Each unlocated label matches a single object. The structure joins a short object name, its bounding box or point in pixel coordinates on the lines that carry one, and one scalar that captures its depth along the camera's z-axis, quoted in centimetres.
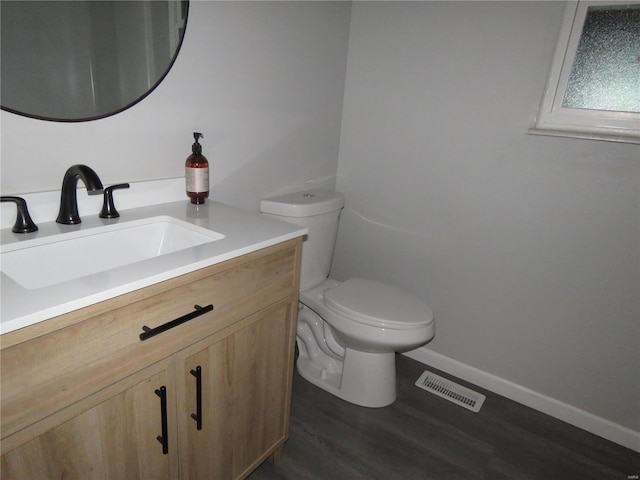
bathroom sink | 96
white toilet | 164
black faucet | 99
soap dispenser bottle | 131
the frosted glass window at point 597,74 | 147
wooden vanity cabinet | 73
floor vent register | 190
